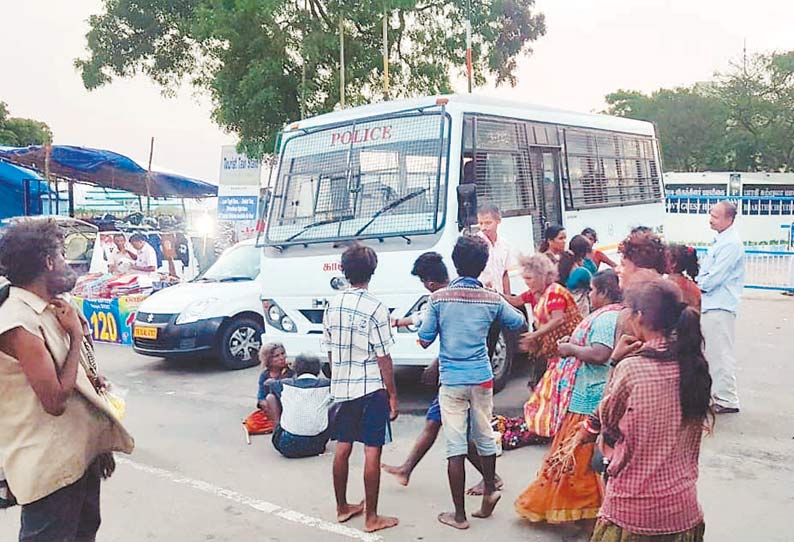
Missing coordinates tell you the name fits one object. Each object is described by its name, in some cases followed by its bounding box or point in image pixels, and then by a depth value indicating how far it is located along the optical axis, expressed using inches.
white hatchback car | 350.0
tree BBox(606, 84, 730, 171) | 1668.3
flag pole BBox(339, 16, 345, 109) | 538.6
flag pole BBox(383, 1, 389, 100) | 545.0
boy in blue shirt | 164.9
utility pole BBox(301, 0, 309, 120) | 565.9
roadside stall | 433.4
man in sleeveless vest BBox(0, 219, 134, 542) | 103.0
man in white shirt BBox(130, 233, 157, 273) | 475.5
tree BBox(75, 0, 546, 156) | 571.8
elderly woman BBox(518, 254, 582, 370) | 177.2
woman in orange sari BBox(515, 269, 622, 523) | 160.1
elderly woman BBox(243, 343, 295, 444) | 248.2
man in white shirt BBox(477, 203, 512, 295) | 258.5
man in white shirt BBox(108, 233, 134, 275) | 475.2
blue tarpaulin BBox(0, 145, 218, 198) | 629.9
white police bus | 260.5
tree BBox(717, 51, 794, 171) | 1519.4
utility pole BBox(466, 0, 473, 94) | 531.8
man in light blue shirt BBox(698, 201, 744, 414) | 253.3
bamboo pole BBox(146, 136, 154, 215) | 680.4
